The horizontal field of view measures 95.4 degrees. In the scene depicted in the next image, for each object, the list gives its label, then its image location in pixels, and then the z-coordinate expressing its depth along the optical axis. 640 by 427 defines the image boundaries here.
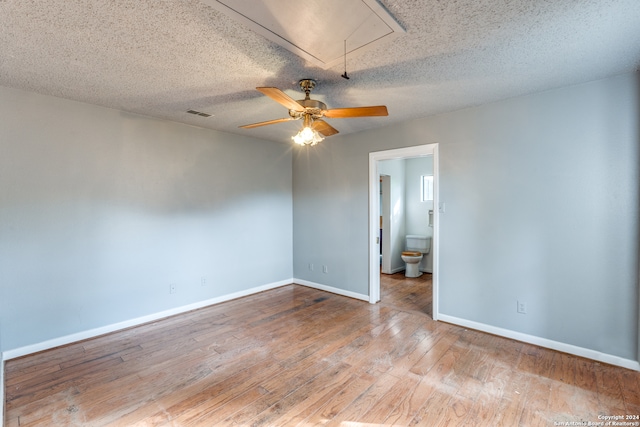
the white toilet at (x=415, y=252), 5.60
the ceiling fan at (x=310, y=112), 2.20
